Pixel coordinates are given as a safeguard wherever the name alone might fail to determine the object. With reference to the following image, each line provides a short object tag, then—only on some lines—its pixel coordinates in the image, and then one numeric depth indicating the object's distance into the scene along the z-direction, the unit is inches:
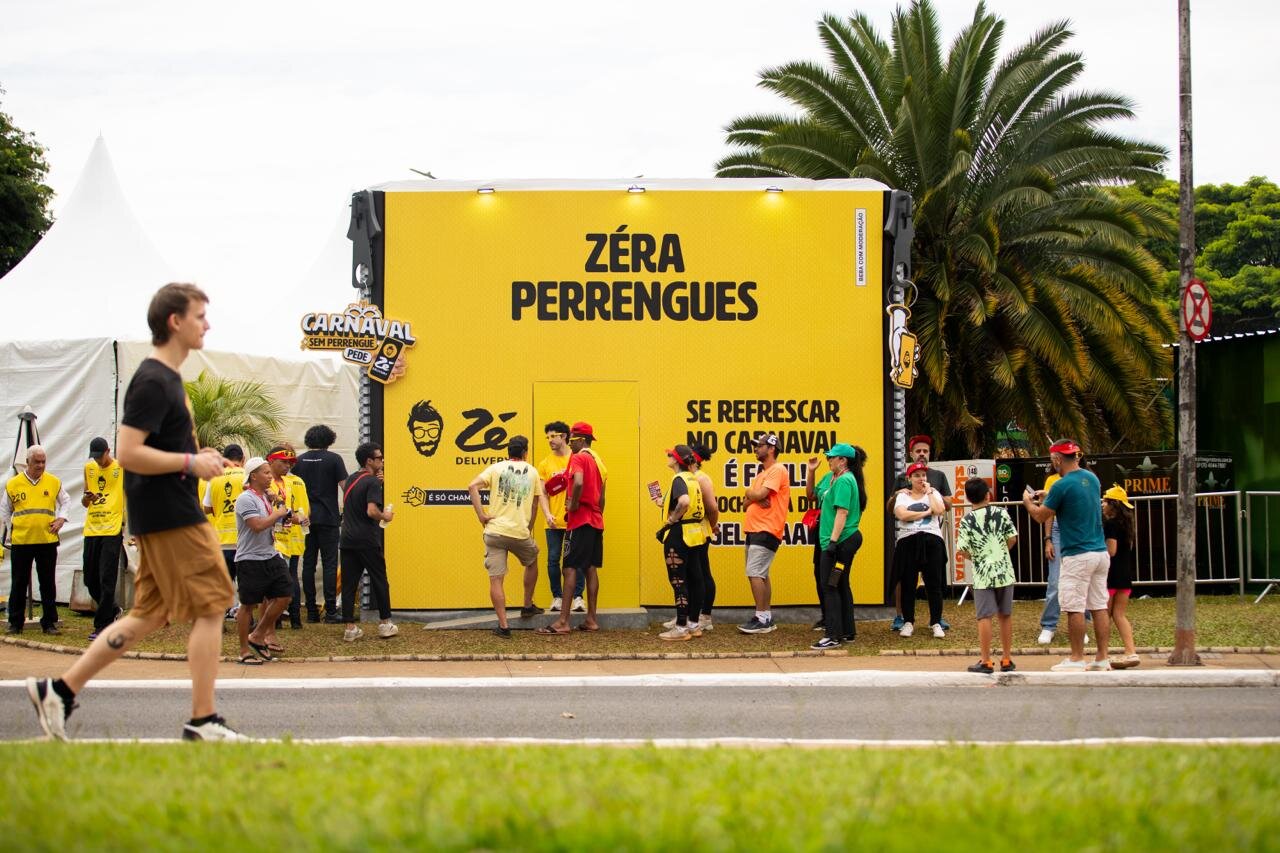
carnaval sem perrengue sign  568.1
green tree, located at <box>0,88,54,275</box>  1409.9
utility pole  469.1
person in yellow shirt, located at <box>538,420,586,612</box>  564.4
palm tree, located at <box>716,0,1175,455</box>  876.6
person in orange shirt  542.0
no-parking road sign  475.2
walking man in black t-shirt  253.1
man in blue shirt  442.0
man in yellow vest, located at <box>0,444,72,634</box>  569.6
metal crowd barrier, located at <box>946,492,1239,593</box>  759.7
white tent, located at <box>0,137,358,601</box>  689.0
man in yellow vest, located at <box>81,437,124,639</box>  557.3
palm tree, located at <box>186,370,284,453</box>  737.0
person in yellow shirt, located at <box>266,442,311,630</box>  560.7
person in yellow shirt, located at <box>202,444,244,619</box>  565.0
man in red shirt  547.2
